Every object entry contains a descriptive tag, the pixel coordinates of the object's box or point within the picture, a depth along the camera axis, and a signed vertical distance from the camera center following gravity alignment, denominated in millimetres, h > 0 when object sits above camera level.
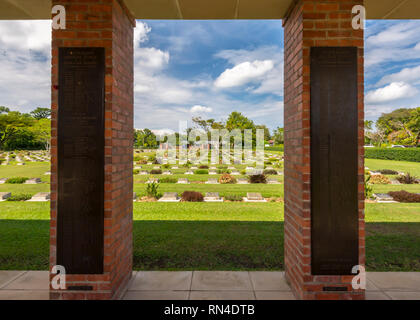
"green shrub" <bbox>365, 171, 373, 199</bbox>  10789 -1382
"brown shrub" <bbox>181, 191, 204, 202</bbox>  10328 -1507
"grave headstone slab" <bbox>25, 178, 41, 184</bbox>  14344 -1207
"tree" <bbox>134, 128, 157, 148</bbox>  54406 +5033
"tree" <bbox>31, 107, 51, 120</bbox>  55219 +10906
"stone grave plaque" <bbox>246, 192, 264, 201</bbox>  10677 -1527
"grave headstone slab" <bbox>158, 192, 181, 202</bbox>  10452 -1571
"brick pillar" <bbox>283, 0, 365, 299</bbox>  2797 +690
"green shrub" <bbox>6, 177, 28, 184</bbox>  14247 -1154
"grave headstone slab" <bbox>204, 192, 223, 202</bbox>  10516 -1578
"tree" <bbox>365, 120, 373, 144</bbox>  66712 +8576
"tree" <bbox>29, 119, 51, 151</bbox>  37531 +4709
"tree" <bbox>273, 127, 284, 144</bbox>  58344 +6242
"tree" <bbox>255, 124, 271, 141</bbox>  55816 +6402
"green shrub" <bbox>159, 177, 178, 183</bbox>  14891 -1167
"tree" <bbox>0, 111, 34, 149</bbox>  34344 +5140
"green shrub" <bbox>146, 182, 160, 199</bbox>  10932 -1399
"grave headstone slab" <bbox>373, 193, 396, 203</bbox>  10541 -1574
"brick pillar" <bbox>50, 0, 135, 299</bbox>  2787 +581
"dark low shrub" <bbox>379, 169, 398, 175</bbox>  17209 -688
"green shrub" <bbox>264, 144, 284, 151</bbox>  47638 +2552
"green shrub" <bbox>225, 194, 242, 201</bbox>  10461 -1561
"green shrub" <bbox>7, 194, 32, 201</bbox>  10452 -1591
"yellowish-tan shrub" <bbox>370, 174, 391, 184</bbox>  14548 -1075
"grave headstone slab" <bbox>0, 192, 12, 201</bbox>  10525 -1534
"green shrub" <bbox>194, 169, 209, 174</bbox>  17928 -744
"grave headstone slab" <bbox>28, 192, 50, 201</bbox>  10467 -1572
